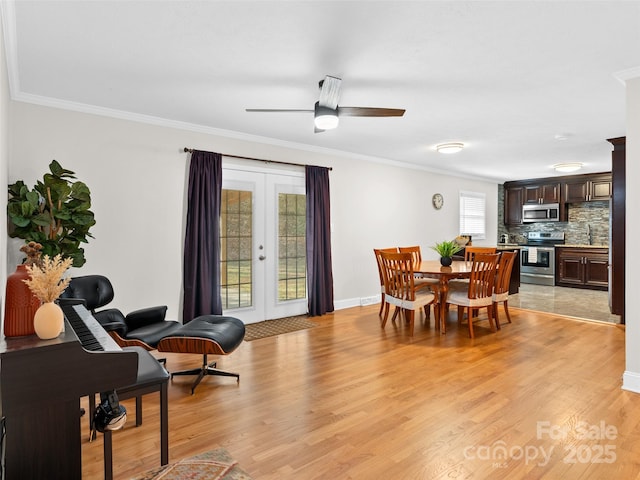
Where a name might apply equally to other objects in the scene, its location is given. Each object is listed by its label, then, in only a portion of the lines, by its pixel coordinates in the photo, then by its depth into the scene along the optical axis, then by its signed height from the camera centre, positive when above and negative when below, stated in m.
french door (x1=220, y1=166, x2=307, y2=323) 4.95 -0.07
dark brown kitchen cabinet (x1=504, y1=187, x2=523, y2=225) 9.24 +0.78
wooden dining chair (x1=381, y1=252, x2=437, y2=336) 4.61 -0.58
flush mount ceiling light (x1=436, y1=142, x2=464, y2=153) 5.47 +1.29
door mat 4.66 -1.15
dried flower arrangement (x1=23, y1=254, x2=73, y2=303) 1.54 -0.17
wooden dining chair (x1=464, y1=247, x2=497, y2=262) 5.70 -0.20
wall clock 7.73 +0.75
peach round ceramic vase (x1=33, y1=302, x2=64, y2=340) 1.51 -0.33
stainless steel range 8.45 -0.47
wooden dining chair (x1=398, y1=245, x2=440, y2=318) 4.96 -0.59
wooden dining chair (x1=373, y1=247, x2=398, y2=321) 5.09 -0.50
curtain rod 4.48 +1.05
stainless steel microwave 8.65 +0.57
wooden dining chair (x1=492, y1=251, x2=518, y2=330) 4.78 -0.54
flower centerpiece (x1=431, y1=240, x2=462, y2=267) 5.14 -0.19
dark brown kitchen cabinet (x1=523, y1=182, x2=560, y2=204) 8.64 +1.02
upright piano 1.43 -0.60
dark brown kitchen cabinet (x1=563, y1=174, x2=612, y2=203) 7.91 +1.04
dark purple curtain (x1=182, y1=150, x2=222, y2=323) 4.45 +0.00
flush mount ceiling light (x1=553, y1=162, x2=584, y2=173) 6.95 +1.29
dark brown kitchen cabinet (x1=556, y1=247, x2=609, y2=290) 7.72 -0.62
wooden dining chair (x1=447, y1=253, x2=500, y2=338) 4.45 -0.60
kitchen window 8.47 +0.53
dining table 4.62 -0.45
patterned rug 1.43 -0.89
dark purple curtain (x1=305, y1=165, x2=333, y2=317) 5.59 -0.04
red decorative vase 1.55 -0.28
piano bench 1.94 -0.78
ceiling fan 3.02 +1.03
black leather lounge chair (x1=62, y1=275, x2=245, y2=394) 2.95 -0.75
